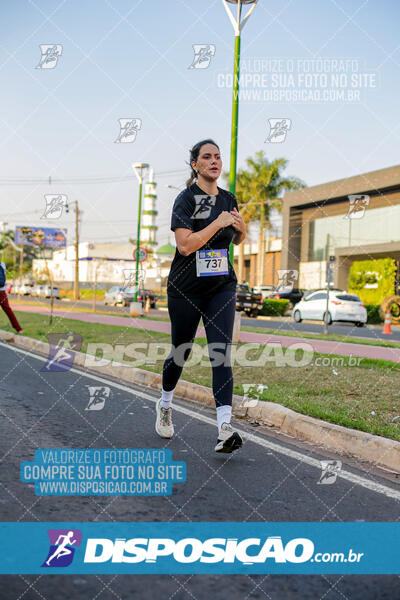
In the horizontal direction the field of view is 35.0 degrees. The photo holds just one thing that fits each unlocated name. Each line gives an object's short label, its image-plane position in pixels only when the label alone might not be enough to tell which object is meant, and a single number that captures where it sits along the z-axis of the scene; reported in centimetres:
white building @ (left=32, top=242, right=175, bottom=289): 9075
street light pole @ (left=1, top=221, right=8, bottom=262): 6276
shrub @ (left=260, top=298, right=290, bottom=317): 3438
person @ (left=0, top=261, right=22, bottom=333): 1206
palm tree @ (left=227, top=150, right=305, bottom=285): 4775
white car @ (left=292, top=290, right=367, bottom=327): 2539
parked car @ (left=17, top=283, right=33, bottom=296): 7028
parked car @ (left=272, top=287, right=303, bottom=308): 4094
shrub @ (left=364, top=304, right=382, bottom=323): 3112
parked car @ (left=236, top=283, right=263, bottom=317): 3167
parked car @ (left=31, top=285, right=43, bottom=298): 6529
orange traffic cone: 2109
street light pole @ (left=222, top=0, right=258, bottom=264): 1190
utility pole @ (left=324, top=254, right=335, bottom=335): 1933
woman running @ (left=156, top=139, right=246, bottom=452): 419
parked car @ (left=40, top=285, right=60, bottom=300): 6217
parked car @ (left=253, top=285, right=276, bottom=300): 4166
